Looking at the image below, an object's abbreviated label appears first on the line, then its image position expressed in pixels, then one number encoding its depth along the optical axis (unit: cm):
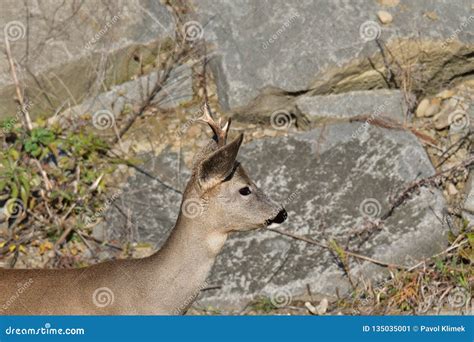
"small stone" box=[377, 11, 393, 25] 1683
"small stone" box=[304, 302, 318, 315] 1460
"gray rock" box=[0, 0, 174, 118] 1634
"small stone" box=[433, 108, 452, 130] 1659
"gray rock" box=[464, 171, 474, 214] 1544
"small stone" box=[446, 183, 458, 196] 1578
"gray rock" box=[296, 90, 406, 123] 1652
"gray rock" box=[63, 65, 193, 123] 1680
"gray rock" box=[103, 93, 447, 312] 1482
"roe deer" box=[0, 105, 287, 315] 1159
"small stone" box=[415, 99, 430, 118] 1675
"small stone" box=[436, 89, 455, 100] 1692
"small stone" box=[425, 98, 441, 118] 1675
